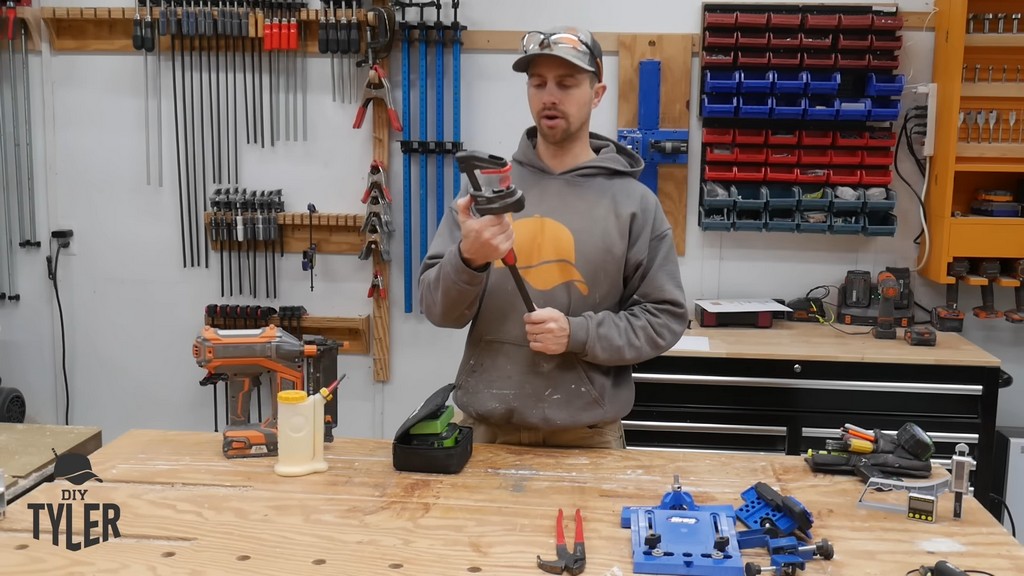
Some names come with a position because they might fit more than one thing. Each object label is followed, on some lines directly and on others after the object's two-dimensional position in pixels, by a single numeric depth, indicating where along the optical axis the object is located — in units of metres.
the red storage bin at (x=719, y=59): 3.70
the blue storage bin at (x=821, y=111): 3.69
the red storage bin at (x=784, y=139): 3.75
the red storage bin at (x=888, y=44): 3.65
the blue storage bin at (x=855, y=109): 3.68
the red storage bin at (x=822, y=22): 3.65
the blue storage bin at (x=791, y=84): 3.66
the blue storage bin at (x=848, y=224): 3.75
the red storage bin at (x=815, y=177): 3.76
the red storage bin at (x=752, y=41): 3.67
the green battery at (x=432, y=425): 1.95
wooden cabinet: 3.57
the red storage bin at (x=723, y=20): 3.66
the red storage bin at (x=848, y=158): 3.74
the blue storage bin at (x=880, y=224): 3.74
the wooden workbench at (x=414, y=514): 1.55
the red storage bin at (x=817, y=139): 3.75
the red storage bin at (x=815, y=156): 3.76
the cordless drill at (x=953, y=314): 3.71
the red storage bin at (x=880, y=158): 3.73
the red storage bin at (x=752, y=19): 3.66
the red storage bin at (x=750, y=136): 3.76
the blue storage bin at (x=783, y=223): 3.78
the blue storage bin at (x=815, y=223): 3.78
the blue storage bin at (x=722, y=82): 3.68
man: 2.08
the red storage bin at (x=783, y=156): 3.77
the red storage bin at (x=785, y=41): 3.66
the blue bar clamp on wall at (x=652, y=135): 3.80
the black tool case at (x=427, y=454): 1.93
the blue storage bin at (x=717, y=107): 3.70
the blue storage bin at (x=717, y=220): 3.79
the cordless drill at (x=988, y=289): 3.67
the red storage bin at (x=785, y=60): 3.66
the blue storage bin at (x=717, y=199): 3.76
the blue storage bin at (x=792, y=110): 3.69
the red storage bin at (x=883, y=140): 3.73
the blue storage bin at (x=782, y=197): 3.76
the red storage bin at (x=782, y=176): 3.76
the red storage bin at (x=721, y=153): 3.78
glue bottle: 1.93
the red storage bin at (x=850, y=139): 3.74
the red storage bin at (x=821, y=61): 3.66
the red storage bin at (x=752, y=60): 3.67
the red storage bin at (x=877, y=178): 3.75
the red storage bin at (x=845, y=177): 3.75
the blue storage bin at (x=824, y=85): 3.65
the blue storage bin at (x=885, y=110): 3.69
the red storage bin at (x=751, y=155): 3.77
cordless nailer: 2.15
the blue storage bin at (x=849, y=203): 3.74
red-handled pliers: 1.51
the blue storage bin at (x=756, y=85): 3.66
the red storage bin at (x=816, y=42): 3.65
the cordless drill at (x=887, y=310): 3.58
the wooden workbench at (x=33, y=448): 2.29
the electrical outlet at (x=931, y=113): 3.67
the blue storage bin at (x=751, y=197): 3.76
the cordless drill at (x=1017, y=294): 3.65
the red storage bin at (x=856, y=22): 3.66
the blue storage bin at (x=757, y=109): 3.69
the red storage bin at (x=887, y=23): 3.65
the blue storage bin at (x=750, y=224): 3.79
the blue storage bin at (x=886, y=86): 3.66
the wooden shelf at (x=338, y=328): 3.99
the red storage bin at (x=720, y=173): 3.78
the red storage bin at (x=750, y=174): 3.78
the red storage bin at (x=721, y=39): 3.68
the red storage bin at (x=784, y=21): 3.66
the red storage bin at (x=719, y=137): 3.77
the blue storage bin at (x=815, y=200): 3.75
